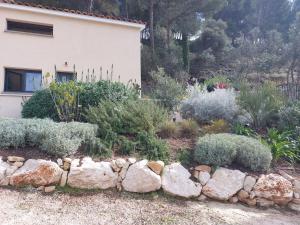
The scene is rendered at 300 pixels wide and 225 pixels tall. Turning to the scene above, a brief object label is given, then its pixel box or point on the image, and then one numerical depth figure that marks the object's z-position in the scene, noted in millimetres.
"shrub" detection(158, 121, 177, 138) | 5800
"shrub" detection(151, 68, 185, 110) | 8108
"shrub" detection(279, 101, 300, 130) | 6067
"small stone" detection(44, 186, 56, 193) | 4177
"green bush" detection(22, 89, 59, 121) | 6644
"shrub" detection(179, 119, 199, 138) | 6020
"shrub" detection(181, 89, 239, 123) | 6886
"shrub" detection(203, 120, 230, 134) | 6011
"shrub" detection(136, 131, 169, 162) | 4842
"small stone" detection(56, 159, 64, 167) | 4356
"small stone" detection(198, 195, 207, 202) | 4438
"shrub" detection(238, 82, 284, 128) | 6464
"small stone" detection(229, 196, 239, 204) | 4510
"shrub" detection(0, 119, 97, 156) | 4457
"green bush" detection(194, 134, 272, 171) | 4715
